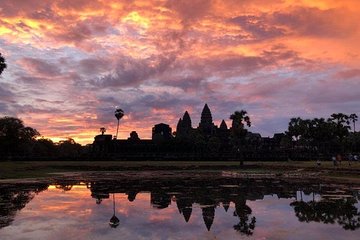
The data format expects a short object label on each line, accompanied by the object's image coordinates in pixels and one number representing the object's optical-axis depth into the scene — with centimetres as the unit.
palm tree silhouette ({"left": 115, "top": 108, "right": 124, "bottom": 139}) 14750
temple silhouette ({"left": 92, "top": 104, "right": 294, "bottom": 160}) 14200
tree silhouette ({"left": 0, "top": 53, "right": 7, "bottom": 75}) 5607
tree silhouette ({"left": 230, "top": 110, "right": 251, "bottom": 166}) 8562
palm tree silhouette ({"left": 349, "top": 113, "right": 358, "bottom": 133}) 14775
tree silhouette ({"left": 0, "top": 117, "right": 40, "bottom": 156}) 10069
